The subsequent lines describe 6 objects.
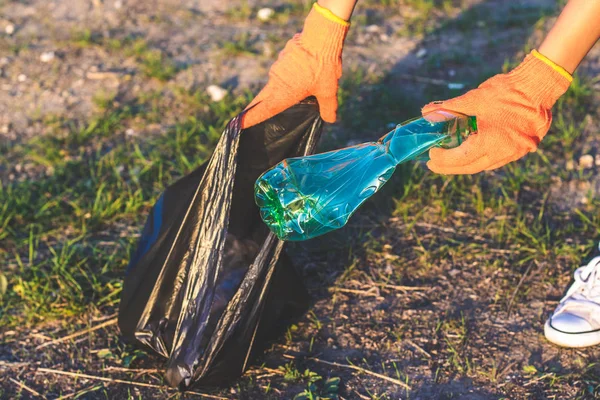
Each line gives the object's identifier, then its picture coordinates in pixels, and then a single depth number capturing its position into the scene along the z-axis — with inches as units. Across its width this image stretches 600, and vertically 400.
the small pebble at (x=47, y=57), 152.3
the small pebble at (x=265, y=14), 165.3
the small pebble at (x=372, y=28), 160.9
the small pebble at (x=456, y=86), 134.4
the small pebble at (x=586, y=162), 114.2
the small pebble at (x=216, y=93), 135.5
